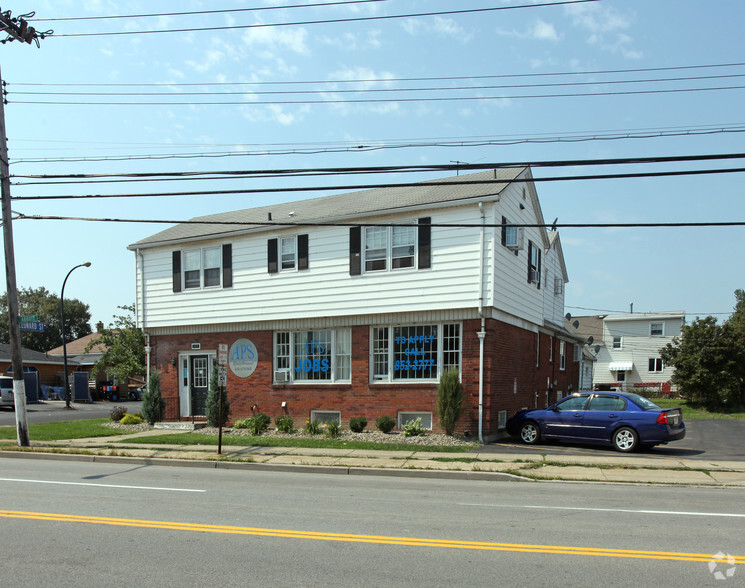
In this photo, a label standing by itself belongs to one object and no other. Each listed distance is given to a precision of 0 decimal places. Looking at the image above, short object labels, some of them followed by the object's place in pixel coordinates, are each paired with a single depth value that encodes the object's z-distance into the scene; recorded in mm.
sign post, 15266
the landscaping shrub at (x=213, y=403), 20156
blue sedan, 15164
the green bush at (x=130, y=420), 22220
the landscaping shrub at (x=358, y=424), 17984
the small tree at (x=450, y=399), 16609
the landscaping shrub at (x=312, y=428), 18422
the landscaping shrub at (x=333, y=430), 17734
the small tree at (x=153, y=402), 21641
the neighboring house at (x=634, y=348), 49812
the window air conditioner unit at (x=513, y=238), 18220
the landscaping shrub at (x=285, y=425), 18906
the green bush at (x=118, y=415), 22719
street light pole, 37094
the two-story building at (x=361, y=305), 17438
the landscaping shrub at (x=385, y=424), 17641
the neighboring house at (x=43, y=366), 47531
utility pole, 16562
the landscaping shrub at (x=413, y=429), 17281
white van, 35531
